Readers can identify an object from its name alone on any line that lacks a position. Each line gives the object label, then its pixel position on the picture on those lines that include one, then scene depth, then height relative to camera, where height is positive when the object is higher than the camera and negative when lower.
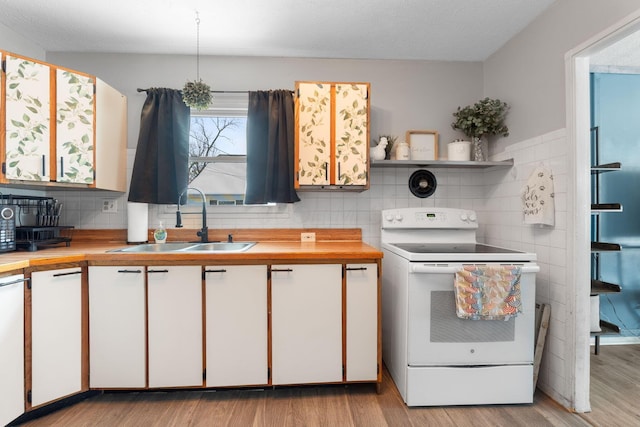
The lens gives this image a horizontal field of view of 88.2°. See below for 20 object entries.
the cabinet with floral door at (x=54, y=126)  1.99 +0.57
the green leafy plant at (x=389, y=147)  2.66 +0.54
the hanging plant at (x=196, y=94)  2.18 +0.80
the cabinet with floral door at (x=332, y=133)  2.35 +0.58
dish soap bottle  2.53 -0.16
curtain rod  2.67 +1.00
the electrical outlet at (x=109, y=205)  2.65 +0.07
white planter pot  2.64 +0.51
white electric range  1.94 -0.76
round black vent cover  2.79 +0.26
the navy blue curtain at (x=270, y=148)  2.55 +0.52
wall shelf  2.49 +0.39
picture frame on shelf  2.78 +0.59
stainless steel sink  2.47 -0.24
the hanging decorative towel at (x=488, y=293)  1.84 -0.45
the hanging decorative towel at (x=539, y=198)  2.03 +0.10
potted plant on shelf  2.52 +0.73
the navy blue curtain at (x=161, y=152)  2.51 +0.48
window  2.72 +0.57
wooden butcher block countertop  1.85 -0.24
